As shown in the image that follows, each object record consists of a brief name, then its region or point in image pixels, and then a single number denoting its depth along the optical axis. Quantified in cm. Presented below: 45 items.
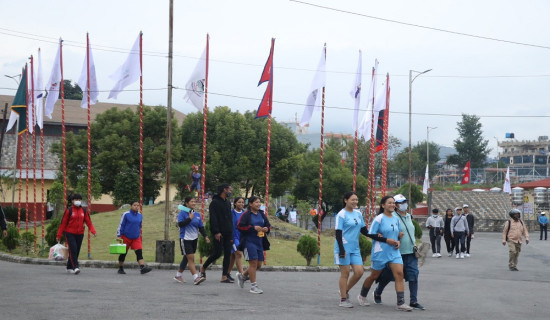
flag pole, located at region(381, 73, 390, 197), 2848
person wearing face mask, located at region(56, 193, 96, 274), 1627
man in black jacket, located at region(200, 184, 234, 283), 1445
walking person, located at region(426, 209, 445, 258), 2745
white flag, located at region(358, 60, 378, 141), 2801
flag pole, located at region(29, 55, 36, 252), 2670
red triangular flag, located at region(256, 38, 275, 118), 2191
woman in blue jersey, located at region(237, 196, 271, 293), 1366
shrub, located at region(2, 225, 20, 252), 2298
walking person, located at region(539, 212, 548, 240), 4331
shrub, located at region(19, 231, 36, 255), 2230
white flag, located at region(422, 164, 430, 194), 6720
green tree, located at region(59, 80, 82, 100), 8262
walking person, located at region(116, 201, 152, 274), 1675
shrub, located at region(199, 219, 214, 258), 1931
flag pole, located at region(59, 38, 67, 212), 2338
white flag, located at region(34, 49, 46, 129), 2609
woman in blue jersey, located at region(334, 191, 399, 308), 1160
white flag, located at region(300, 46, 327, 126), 2266
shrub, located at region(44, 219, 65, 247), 2106
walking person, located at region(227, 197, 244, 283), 1479
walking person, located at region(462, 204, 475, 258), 2708
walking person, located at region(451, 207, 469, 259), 2648
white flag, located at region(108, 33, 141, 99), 2194
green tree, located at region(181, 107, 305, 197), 5766
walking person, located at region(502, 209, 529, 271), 2059
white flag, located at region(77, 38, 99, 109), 2253
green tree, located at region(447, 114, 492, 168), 11844
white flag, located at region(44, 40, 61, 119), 2369
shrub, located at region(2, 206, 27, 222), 4466
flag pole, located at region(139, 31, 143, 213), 2159
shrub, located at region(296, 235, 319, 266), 2053
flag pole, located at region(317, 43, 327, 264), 2150
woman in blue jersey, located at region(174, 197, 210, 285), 1485
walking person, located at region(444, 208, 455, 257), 2711
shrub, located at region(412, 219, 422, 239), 3206
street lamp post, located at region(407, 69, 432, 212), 5004
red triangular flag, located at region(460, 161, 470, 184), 8074
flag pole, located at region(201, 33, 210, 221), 2158
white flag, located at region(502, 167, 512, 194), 6194
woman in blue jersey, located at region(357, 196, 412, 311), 1142
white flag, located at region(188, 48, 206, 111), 2167
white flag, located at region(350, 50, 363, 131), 2562
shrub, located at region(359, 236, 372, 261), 2155
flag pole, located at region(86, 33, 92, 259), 2253
